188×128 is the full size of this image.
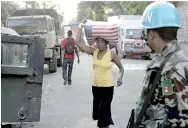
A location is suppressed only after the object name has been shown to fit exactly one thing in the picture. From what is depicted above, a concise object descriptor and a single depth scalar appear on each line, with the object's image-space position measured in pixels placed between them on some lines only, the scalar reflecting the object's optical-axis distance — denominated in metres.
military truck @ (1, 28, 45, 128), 5.02
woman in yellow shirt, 6.05
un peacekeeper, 2.35
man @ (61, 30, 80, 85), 13.01
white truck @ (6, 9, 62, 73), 17.17
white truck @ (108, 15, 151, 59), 25.55
